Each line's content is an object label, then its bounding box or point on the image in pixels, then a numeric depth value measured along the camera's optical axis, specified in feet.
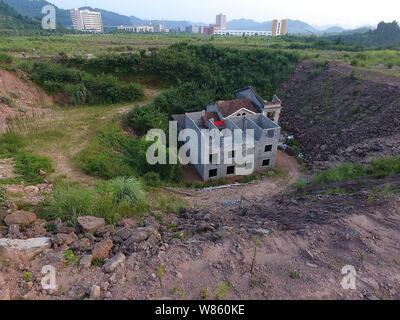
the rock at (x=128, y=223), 24.37
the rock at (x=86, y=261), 18.29
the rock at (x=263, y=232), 20.55
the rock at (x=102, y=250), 19.26
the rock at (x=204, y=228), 22.81
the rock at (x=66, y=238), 20.83
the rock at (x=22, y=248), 18.90
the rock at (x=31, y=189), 32.04
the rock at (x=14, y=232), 21.42
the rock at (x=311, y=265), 17.58
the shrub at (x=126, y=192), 27.73
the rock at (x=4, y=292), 15.63
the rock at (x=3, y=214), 24.43
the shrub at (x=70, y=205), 24.64
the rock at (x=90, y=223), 22.70
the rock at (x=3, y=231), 21.68
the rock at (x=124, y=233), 21.35
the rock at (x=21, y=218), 23.41
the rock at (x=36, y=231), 22.02
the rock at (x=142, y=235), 20.51
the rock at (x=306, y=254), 18.28
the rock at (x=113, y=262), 17.75
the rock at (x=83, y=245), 20.24
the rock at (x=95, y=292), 15.90
